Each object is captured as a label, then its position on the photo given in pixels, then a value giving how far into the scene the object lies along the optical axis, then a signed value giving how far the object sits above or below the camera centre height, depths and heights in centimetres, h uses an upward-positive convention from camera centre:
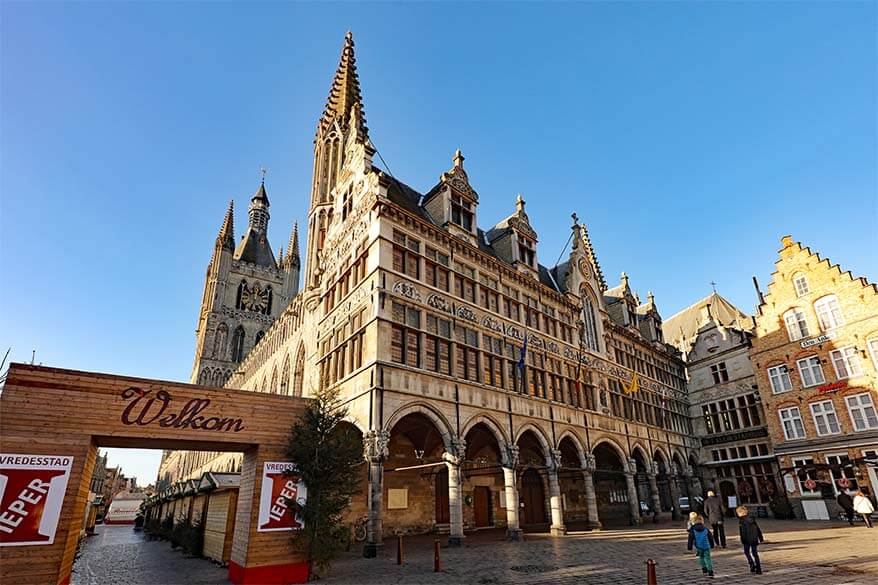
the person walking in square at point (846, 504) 1903 -118
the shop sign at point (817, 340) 2633 +724
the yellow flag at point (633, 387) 2767 +509
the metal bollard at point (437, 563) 1072 -175
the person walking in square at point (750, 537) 952 -118
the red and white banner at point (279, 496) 1067 -25
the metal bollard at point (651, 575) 702 -138
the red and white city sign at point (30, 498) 825 -13
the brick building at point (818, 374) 2427 +536
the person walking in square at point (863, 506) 1764 -118
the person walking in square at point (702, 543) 909 -121
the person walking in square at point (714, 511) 1312 -91
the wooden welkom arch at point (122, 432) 848 +110
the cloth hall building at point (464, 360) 1659 +512
